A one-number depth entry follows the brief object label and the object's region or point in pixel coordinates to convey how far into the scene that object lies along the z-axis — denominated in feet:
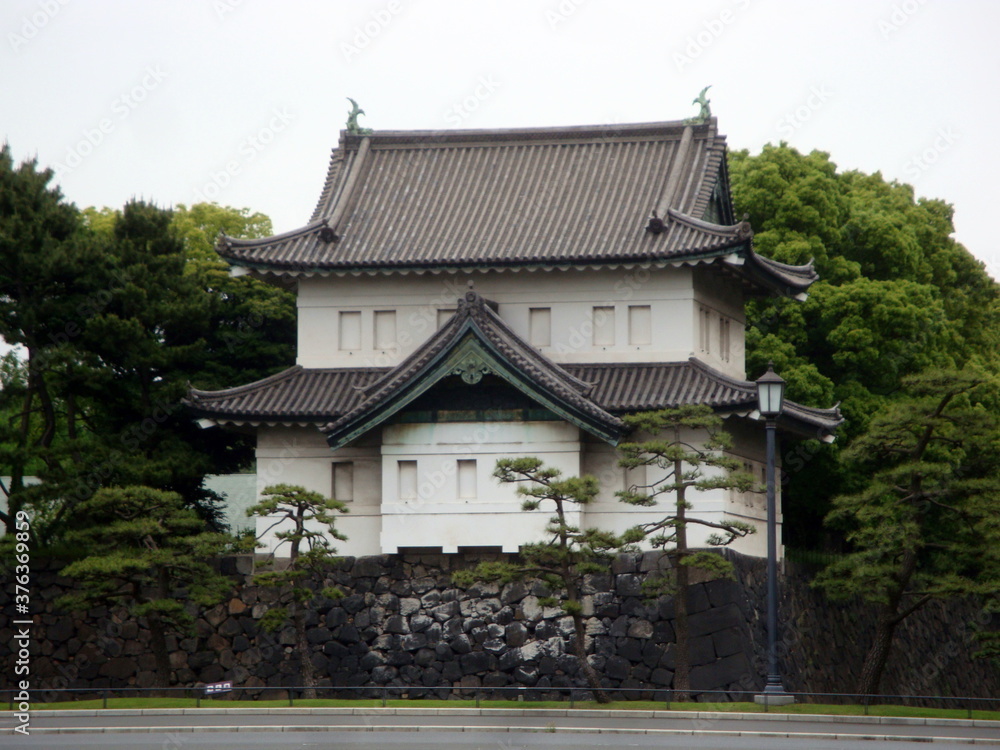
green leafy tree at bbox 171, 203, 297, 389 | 166.40
